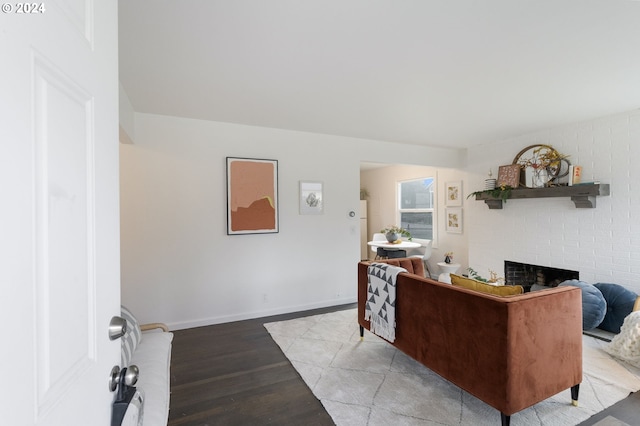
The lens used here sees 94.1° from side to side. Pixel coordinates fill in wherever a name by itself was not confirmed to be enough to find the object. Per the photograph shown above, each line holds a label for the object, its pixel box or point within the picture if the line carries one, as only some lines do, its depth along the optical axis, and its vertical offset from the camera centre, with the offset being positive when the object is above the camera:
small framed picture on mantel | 4.39 +0.55
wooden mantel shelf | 3.57 +0.25
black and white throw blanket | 2.57 -0.79
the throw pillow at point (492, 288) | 2.00 -0.52
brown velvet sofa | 1.74 -0.83
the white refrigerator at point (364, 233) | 7.75 -0.53
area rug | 1.97 -1.35
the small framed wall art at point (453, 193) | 5.49 +0.37
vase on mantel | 4.11 +0.48
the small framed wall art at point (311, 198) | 4.09 +0.21
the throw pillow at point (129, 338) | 1.61 -0.74
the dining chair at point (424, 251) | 5.85 -0.79
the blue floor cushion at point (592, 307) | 3.17 -1.02
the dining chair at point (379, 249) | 5.69 -0.71
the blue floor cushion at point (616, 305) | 3.16 -1.01
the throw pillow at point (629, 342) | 2.59 -1.17
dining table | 5.20 -0.61
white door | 0.41 +0.00
